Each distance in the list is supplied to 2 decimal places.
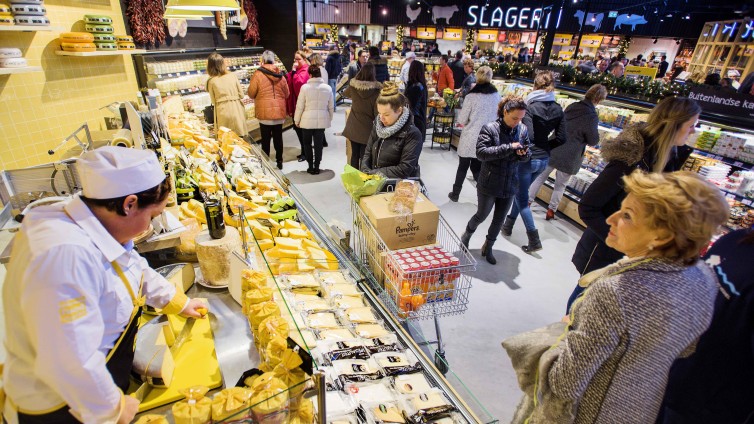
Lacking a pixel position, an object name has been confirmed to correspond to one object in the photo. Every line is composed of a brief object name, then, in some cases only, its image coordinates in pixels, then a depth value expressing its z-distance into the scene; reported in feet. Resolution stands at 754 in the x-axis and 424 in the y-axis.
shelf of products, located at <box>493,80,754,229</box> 13.26
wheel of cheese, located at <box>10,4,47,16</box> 11.87
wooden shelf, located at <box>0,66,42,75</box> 11.17
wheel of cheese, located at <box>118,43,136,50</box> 17.13
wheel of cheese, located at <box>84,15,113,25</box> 15.75
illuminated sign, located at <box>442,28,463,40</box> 62.23
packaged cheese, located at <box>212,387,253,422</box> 3.89
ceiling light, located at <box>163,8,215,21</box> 14.49
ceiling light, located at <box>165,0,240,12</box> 9.40
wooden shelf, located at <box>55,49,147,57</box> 14.64
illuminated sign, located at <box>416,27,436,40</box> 62.54
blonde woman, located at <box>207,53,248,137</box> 18.40
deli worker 3.35
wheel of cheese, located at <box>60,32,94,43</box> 14.66
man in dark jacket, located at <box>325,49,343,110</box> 35.86
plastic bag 8.52
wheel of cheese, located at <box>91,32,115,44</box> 16.03
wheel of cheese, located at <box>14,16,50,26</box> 11.94
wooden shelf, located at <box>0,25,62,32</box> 11.65
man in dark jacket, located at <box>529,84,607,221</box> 15.14
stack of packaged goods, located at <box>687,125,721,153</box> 14.24
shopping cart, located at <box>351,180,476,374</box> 7.04
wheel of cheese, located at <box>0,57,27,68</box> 11.48
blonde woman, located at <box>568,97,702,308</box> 8.09
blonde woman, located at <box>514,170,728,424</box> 3.88
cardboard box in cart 7.68
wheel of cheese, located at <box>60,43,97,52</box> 14.71
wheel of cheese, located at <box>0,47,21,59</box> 11.42
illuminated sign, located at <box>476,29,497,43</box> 64.49
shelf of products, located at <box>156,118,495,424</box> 4.89
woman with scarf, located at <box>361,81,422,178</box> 10.21
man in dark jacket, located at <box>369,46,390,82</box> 26.27
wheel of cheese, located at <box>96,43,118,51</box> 16.18
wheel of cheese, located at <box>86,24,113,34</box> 15.87
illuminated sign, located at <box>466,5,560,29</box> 43.32
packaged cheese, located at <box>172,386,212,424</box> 3.99
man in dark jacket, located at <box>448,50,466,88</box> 35.65
